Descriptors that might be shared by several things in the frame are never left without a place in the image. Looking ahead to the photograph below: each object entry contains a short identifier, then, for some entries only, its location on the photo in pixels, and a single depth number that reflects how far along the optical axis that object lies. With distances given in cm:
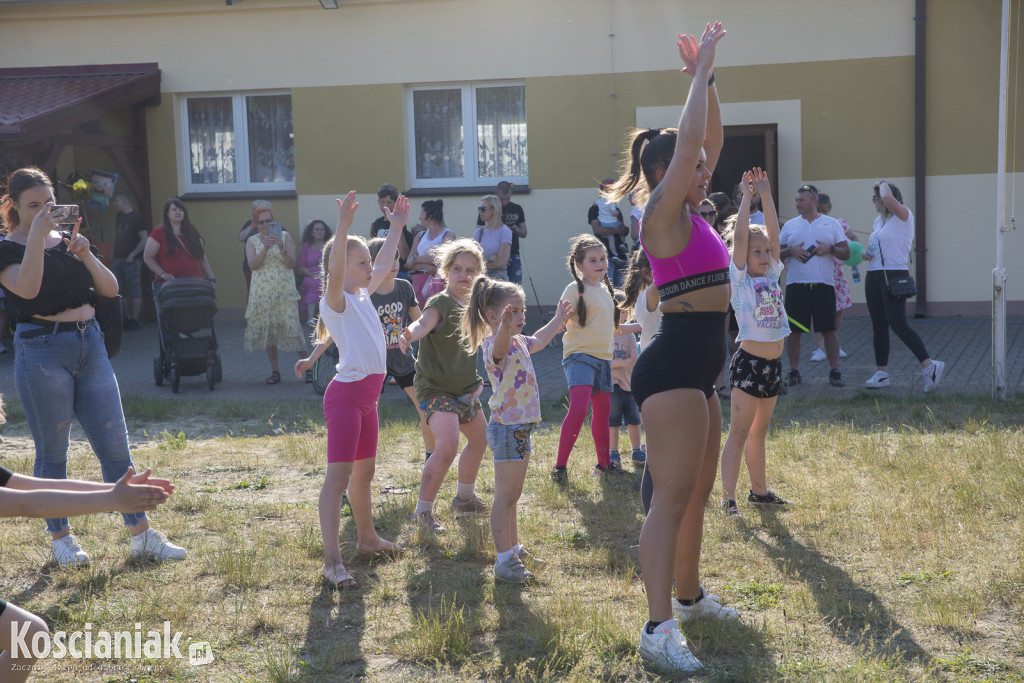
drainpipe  1341
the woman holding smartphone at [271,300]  1049
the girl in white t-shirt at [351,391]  452
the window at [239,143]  1574
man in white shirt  947
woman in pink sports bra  347
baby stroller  989
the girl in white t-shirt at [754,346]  531
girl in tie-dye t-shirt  451
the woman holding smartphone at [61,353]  471
